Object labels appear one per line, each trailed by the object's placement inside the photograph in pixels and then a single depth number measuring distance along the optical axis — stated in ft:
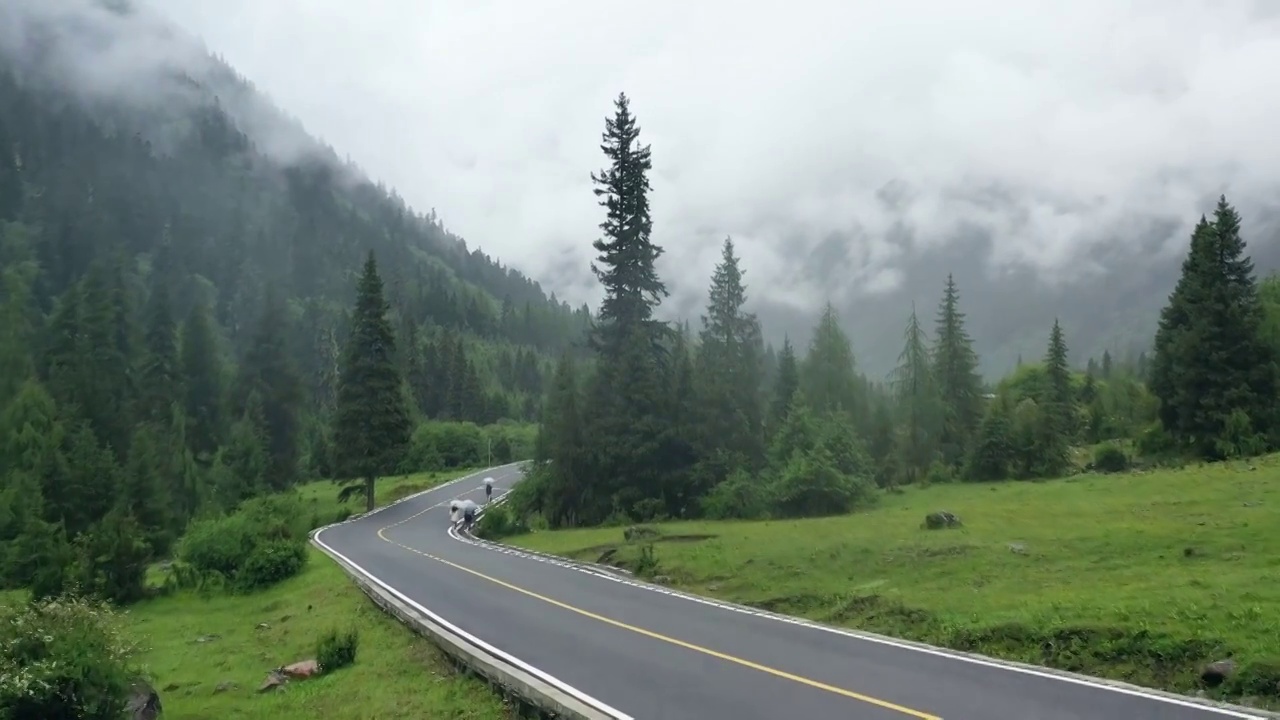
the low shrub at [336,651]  56.03
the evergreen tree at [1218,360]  135.85
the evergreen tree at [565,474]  145.59
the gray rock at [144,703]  44.01
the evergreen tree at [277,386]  253.85
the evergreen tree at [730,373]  150.92
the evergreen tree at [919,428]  191.83
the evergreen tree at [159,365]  254.88
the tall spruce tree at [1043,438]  153.69
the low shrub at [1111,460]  148.36
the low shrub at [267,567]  105.29
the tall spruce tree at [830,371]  224.53
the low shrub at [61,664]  37.06
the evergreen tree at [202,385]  271.69
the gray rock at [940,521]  86.33
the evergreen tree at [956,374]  207.31
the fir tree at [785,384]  208.03
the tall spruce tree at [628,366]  142.51
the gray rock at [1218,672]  36.01
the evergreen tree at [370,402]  189.26
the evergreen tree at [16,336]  230.07
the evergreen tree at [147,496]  149.38
